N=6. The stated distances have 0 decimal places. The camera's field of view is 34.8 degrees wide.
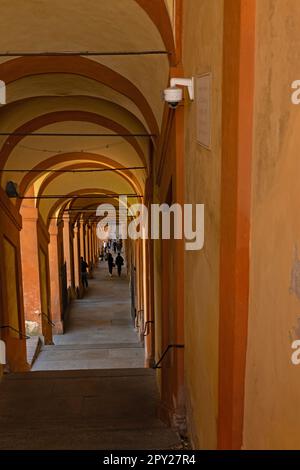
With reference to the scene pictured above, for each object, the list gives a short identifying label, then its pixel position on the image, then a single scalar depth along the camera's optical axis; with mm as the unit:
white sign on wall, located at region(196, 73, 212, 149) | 2946
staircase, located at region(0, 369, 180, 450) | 4848
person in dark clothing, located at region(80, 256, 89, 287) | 25331
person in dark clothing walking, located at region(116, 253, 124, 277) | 28281
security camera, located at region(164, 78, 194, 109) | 3576
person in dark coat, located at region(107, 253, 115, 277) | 29728
